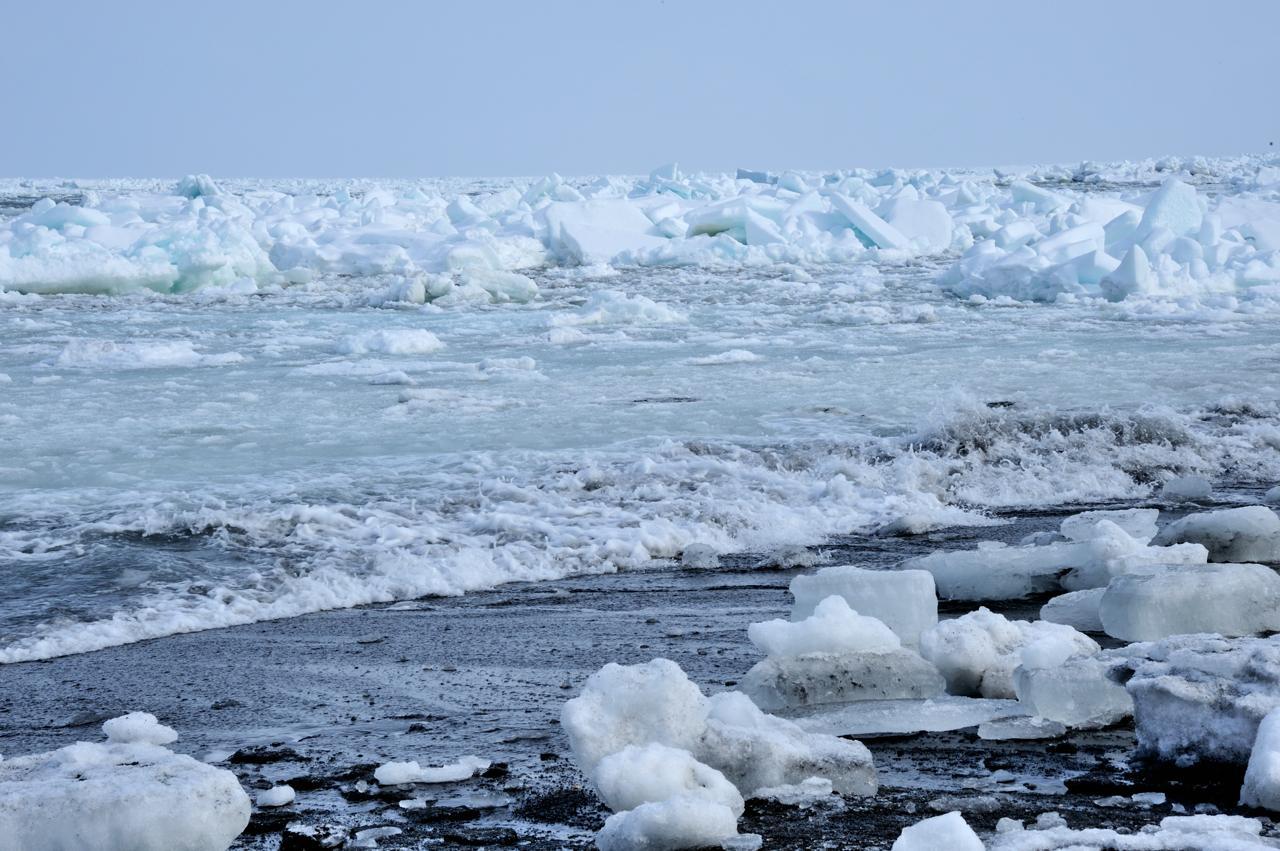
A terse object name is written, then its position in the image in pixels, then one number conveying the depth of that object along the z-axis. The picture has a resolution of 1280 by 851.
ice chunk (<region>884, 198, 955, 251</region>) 41.87
